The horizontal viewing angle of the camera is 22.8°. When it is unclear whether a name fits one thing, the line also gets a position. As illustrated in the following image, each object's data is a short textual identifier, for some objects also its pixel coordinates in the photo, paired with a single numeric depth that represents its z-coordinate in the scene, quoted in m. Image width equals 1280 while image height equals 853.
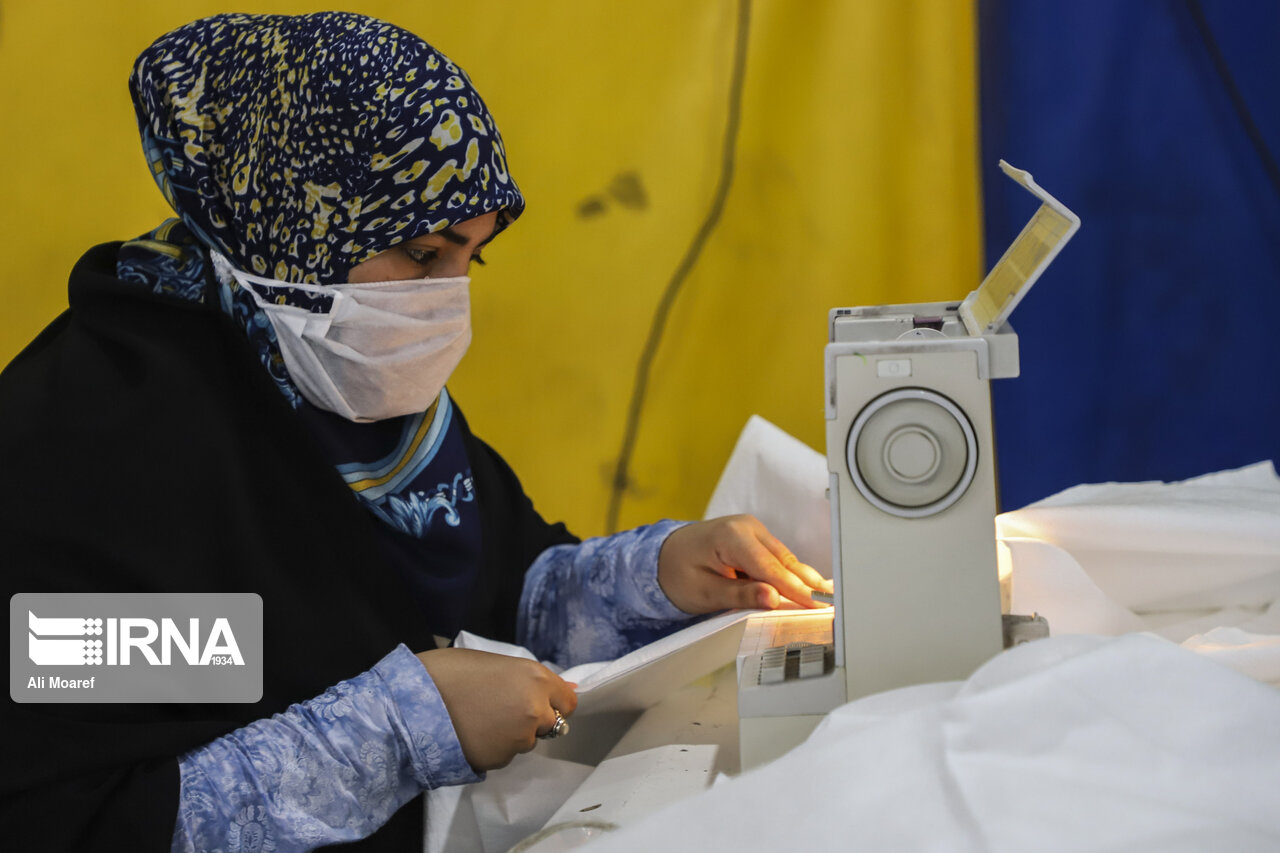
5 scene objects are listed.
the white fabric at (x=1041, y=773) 1.89
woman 2.28
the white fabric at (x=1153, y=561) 2.48
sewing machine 2.11
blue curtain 3.01
